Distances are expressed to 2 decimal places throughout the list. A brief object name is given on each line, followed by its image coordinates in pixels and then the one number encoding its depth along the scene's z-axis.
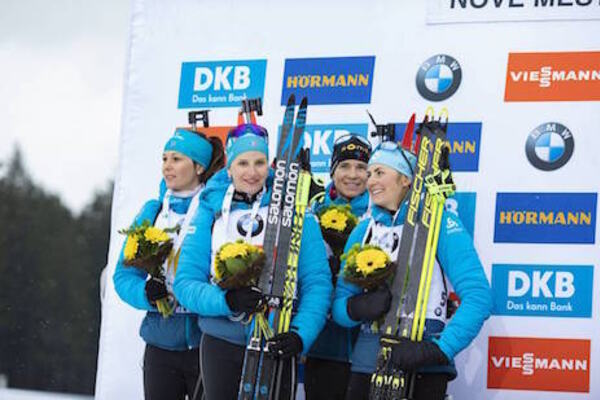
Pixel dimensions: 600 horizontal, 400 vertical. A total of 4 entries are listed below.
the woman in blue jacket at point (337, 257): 12.58
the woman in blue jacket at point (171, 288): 12.74
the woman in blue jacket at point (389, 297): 11.31
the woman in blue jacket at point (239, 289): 11.48
